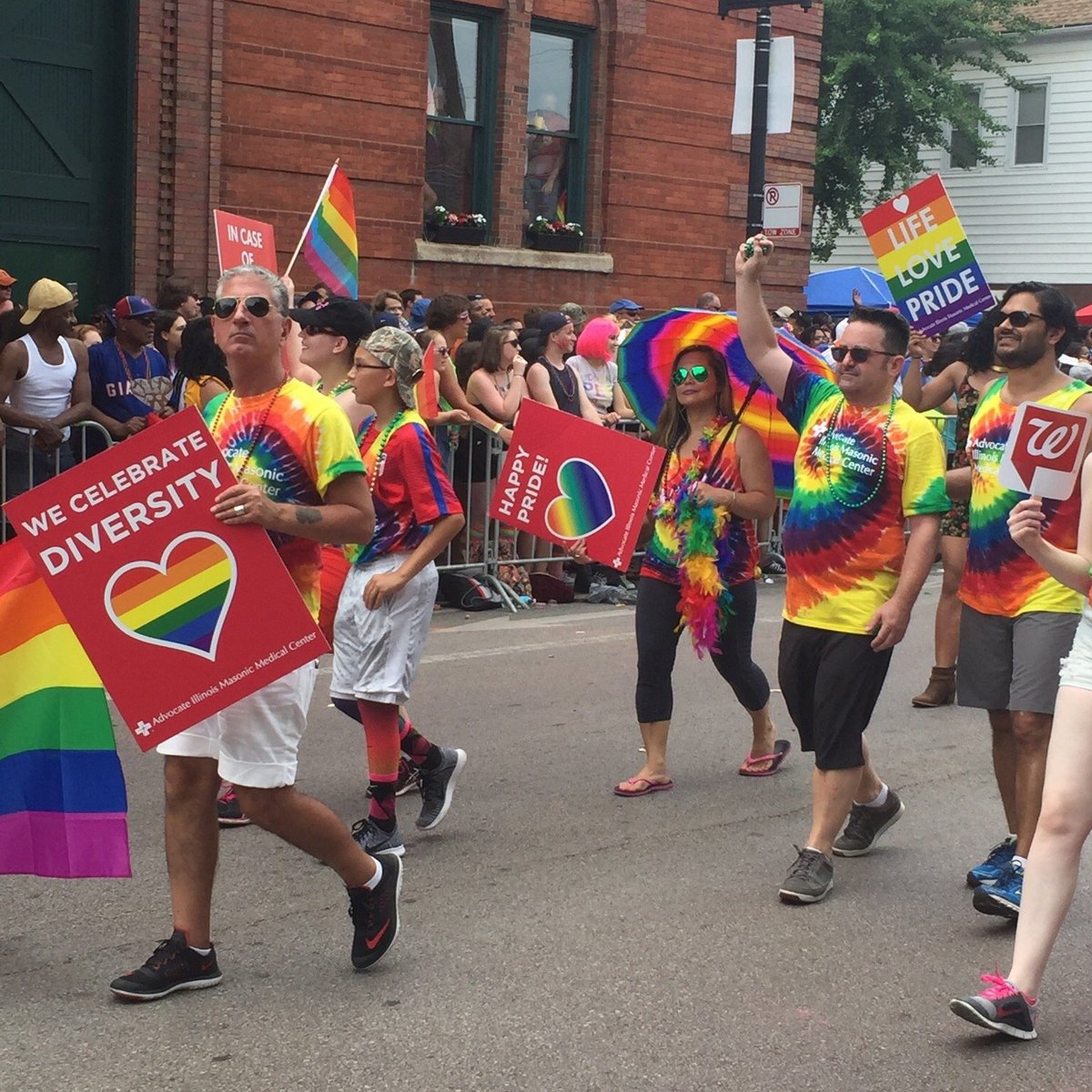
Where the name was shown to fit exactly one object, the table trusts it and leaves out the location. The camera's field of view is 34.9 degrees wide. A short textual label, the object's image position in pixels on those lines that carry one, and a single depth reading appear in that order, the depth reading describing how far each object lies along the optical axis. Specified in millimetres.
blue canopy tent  23266
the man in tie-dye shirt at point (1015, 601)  5434
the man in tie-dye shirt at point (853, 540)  5699
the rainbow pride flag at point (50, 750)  4957
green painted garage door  14594
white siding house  35156
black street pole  14180
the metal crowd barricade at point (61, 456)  9977
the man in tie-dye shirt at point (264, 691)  4625
